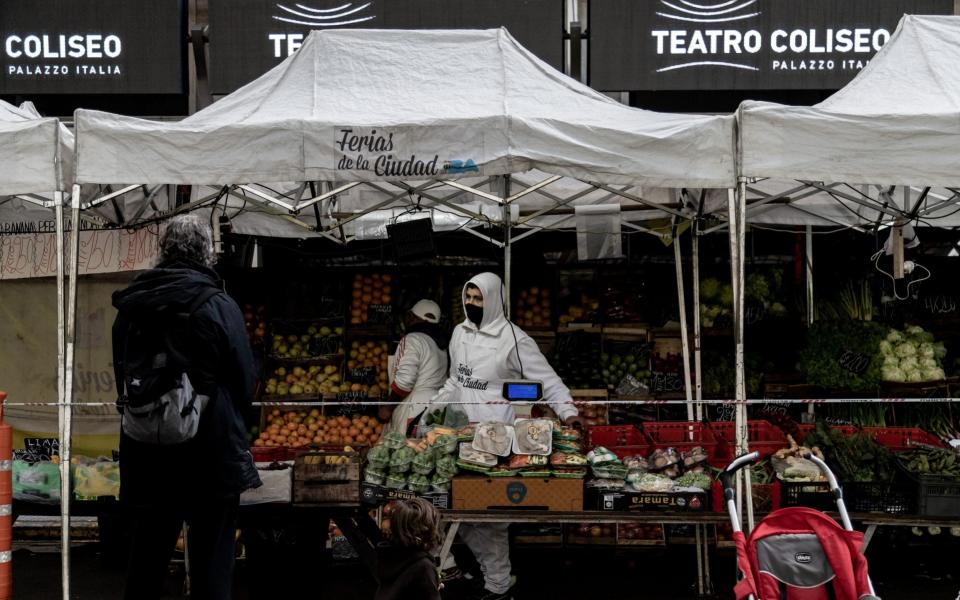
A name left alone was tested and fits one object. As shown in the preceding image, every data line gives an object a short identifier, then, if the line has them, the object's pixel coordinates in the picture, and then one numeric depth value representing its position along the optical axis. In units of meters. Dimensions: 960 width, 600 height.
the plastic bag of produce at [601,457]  6.30
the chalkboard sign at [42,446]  9.23
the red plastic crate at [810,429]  7.41
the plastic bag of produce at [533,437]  6.28
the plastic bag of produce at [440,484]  6.23
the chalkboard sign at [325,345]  10.01
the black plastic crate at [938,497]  6.04
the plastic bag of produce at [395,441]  6.45
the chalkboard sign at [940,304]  9.74
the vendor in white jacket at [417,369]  8.53
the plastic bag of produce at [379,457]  6.31
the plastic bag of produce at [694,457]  6.54
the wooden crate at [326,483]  6.04
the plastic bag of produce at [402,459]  6.29
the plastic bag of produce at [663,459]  6.55
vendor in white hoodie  7.41
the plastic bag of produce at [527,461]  6.21
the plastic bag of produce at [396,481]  6.24
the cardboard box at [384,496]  6.18
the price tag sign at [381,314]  10.03
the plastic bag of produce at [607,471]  6.29
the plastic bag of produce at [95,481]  6.92
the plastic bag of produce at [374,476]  6.26
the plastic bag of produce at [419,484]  6.21
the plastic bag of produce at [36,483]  6.70
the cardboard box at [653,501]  6.19
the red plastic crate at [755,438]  6.80
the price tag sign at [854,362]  8.92
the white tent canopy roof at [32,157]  5.74
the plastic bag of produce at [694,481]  6.29
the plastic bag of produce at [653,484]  6.25
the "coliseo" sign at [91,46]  10.94
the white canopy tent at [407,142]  5.68
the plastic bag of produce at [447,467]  6.27
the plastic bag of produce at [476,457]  6.23
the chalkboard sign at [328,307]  10.07
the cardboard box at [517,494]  6.16
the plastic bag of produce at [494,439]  6.26
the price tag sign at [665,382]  9.59
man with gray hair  4.37
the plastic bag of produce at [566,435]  6.48
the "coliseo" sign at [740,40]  10.70
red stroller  4.27
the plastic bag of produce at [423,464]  6.30
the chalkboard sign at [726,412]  9.38
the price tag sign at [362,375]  9.89
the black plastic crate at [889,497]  6.18
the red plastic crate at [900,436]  7.38
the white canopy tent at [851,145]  5.51
